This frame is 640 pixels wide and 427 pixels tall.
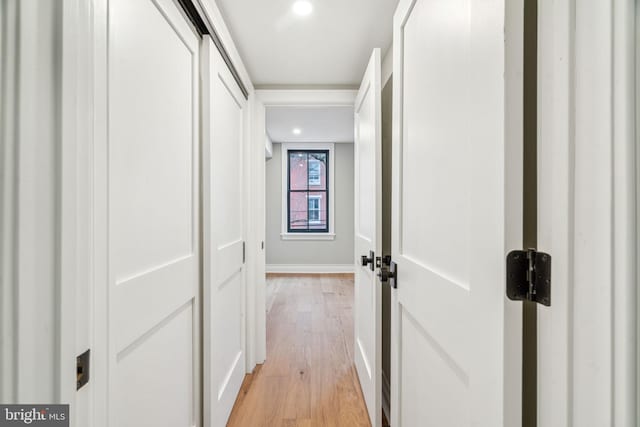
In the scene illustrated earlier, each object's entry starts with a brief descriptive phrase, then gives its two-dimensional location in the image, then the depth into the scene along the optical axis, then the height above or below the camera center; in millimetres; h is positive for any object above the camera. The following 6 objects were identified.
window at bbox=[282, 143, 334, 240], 5941 +355
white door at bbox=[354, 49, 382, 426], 1557 -115
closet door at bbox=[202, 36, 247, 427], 1437 -137
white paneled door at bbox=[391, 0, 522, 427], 583 -5
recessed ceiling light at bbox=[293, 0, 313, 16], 1478 +1004
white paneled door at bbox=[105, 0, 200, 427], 811 -5
